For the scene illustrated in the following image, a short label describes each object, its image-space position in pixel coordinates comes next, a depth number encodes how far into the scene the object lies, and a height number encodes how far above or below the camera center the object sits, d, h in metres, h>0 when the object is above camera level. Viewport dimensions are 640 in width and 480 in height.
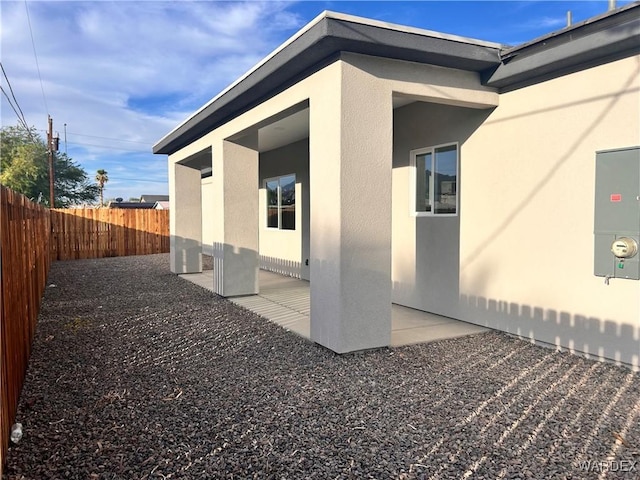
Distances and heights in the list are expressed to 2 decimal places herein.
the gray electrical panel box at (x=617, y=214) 4.32 +0.06
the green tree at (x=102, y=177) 47.28 +4.70
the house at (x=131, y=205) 43.75 +1.62
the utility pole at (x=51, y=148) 24.25 +4.08
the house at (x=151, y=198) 51.12 +2.62
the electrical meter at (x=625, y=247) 4.31 -0.27
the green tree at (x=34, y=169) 27.45 +3.45
